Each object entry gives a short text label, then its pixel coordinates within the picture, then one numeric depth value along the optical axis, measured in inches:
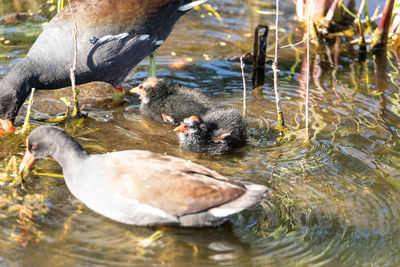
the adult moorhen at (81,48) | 370.0
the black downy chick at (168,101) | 384.2
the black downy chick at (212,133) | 346.0
